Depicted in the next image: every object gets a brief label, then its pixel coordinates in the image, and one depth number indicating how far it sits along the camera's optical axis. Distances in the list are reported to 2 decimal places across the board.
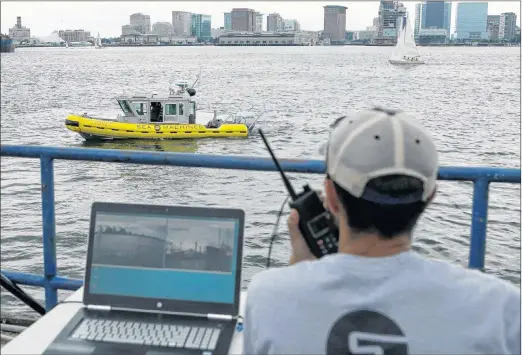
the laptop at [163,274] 2.32
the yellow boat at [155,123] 30.00
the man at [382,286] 1.51
